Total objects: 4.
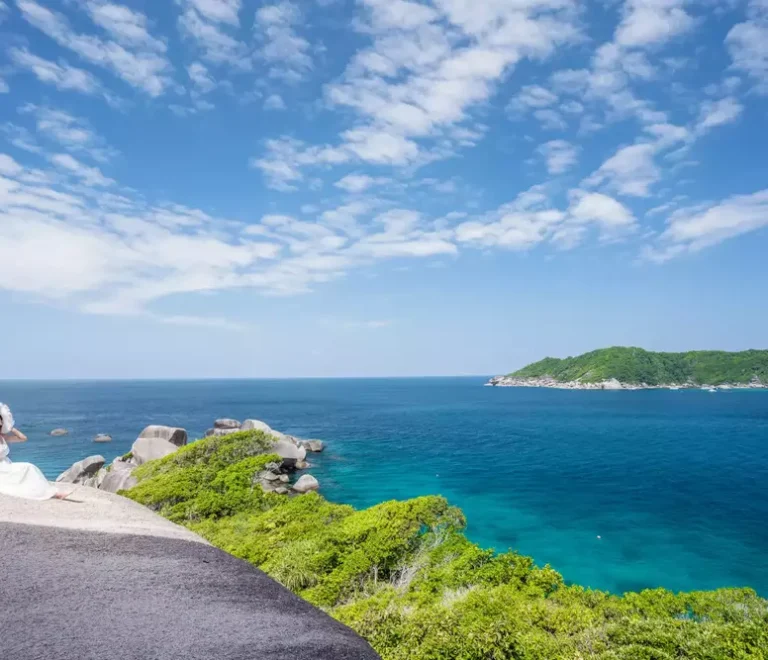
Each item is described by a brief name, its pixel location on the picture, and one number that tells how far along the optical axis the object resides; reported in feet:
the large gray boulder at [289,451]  138.45
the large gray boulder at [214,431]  180.29
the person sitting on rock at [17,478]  14.84
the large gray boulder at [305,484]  121.49
